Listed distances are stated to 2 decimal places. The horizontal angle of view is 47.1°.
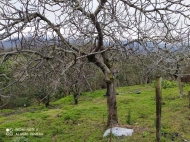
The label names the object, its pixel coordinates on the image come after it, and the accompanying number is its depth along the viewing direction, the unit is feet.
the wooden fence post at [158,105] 12.14
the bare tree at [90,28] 10.07
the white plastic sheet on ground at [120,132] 15.37
